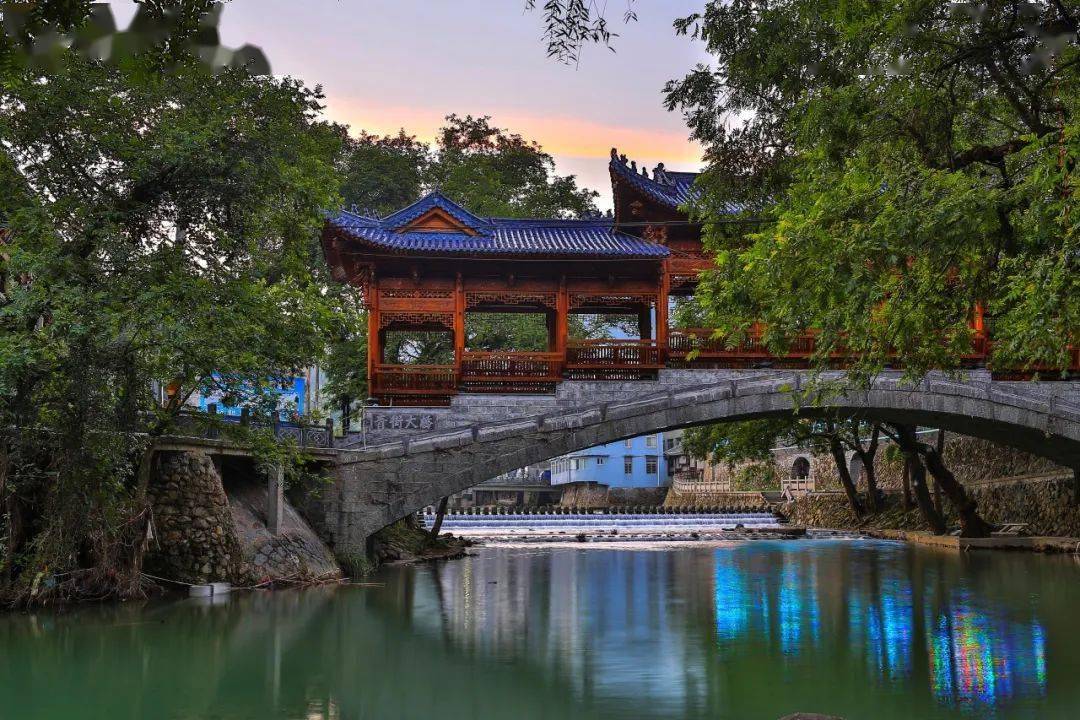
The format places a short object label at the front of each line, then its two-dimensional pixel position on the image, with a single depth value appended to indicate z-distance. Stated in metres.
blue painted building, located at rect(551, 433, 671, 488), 52.94
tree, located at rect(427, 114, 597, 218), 29.95
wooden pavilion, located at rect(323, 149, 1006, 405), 18.11
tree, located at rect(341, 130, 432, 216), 30.42
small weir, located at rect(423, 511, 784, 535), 31.50
